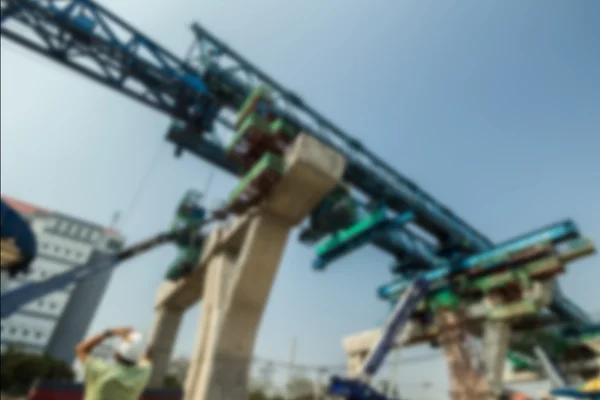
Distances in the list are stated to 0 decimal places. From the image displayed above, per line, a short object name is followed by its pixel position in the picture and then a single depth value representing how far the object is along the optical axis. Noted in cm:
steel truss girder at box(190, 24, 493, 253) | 1563
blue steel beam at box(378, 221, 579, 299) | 1237
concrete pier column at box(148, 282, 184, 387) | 1378
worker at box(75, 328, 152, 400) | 270
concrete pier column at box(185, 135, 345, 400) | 888
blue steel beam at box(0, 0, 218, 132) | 1291
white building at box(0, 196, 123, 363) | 5981
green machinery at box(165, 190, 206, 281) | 1363
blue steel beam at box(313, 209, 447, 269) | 1355
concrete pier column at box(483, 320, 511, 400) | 1305
